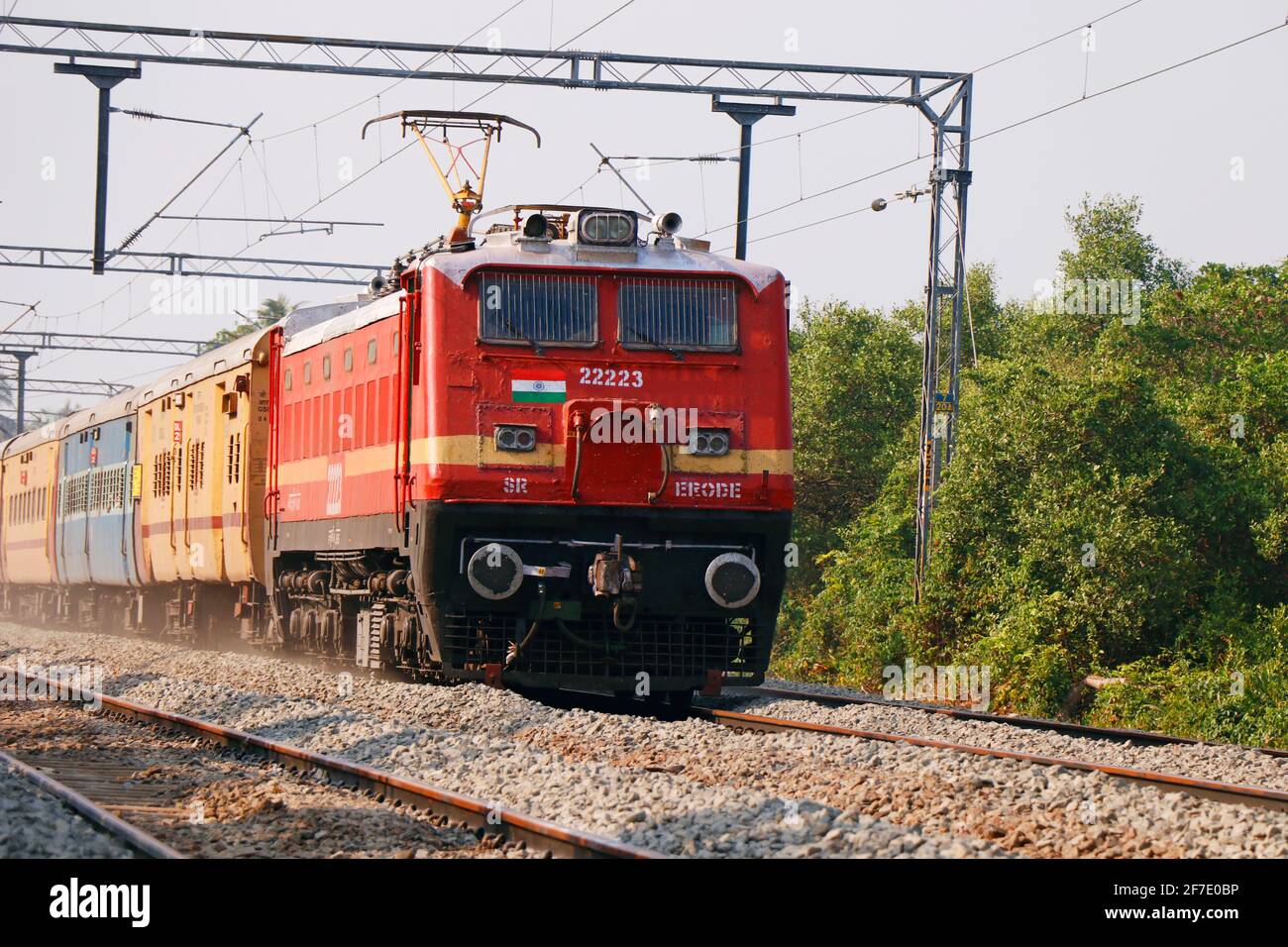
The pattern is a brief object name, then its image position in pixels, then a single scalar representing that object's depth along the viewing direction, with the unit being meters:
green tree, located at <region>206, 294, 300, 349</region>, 66.96
